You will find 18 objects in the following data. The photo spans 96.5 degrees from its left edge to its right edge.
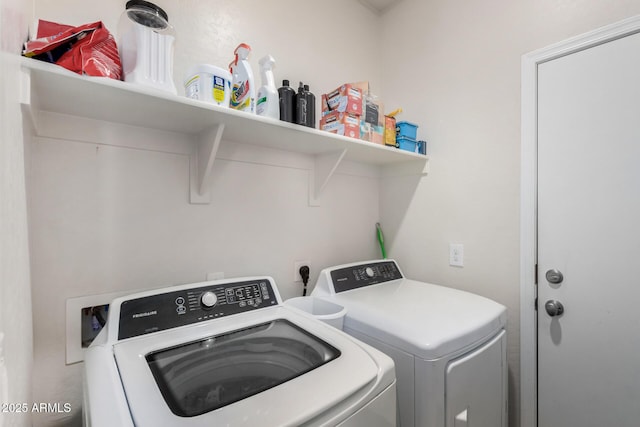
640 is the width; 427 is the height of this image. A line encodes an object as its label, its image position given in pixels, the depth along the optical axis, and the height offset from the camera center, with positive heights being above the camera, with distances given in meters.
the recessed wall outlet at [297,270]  1.61 -0.35
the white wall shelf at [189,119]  0.80 +0.34
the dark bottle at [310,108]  1.24 +0.44
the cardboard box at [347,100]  1.40 +0.54
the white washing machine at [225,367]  0.60 -0.42
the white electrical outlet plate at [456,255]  1.69 -0.29
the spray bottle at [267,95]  1.18 +0.47
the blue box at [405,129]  1.73 +0.48
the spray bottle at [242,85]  1.12 +0.50
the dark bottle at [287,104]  1.20 +0.44
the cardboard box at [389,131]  1.63 +0.44
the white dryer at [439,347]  0.93 -0.50
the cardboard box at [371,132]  1.51 +0.41
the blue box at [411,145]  1.73 +0.39
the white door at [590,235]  1.19 -0.13
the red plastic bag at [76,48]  0.75 +0.45
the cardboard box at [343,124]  1.41 +0.42
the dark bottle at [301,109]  1.21 +0.42
